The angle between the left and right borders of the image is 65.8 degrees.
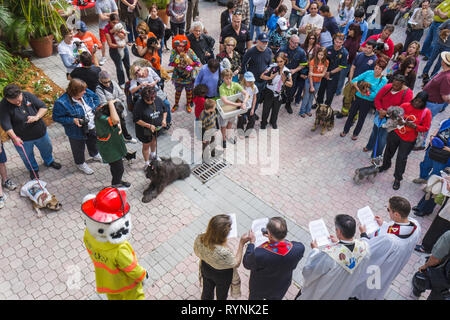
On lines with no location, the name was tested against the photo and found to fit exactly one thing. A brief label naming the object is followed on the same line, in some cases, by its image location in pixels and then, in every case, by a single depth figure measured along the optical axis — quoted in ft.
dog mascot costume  11.23
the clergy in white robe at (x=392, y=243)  13.28
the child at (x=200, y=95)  22.84
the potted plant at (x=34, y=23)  29.91
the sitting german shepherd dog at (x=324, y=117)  26.55
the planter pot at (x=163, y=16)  38.95
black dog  20.21
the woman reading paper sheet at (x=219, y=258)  11.85
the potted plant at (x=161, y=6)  36.52
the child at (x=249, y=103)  23.54
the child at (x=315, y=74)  26.19
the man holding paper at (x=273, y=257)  11.88
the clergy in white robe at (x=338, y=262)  12.02
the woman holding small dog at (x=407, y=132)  20.48
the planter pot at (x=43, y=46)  32.04
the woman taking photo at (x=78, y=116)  19.40
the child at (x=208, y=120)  21.26
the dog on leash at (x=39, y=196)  19.33
